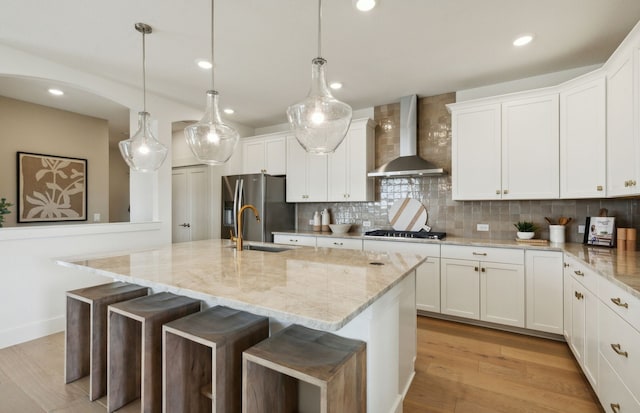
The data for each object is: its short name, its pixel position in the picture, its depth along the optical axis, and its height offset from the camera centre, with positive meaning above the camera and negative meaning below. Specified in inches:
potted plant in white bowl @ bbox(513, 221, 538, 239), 122.7 -10.0
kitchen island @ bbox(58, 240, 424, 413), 45.8 -14.4
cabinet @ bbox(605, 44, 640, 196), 79.1 +23.4
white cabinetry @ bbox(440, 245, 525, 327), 113.1 -30.4
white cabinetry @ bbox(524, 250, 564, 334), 105.2 -29.9
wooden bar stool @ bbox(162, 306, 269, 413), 54.6 -29.6
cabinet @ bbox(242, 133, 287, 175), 184.1 +31.7
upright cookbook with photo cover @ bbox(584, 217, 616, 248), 103.3 -9.2
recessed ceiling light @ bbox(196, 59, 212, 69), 115.0 +54.3
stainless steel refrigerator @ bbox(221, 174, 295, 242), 169.6 +1.3
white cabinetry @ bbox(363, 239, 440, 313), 128.3 -30.0
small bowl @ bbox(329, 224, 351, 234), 166.2 -12.4
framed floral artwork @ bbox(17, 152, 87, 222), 158.9 +9.6
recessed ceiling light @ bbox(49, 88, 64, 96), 146.7 +55.2
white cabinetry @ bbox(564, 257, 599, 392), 74.2 -30.1
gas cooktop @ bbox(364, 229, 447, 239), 135.6 -13.3
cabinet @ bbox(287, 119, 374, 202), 158.4 +19.0
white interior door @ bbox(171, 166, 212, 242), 197.2 +0.8
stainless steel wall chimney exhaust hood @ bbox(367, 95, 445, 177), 144.3 +28.7
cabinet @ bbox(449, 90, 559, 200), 115.7 +23.3
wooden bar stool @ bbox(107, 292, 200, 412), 64.7 -32.2
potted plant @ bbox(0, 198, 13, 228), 107.9 -1.7
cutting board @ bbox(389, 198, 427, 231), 153.1 -4.9
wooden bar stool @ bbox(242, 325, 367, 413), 45.8 -25.4
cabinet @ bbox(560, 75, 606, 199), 100.0 +23.4
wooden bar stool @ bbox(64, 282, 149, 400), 75.4 -32.8
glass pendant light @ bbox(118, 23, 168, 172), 101.4 +19.0
